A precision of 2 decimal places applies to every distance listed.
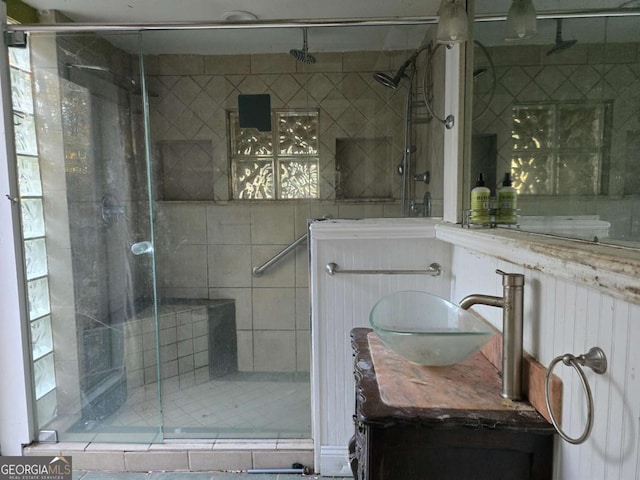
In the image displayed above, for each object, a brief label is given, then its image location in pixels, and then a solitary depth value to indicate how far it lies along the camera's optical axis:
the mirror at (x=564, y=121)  0.94
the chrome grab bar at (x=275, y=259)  2.19
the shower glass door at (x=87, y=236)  1.63
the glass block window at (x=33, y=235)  1.56
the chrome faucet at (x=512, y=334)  0.75
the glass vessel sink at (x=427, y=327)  0.81
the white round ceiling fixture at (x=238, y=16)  1.71
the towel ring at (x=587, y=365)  0.57
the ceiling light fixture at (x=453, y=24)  1.16
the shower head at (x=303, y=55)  1.97
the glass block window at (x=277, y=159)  2.18
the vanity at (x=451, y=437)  0.69
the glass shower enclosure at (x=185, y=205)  1.67
